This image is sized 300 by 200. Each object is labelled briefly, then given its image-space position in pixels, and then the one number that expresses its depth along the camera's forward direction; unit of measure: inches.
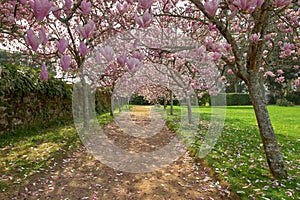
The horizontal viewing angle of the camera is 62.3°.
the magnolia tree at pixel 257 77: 148.3
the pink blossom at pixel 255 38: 113.1
